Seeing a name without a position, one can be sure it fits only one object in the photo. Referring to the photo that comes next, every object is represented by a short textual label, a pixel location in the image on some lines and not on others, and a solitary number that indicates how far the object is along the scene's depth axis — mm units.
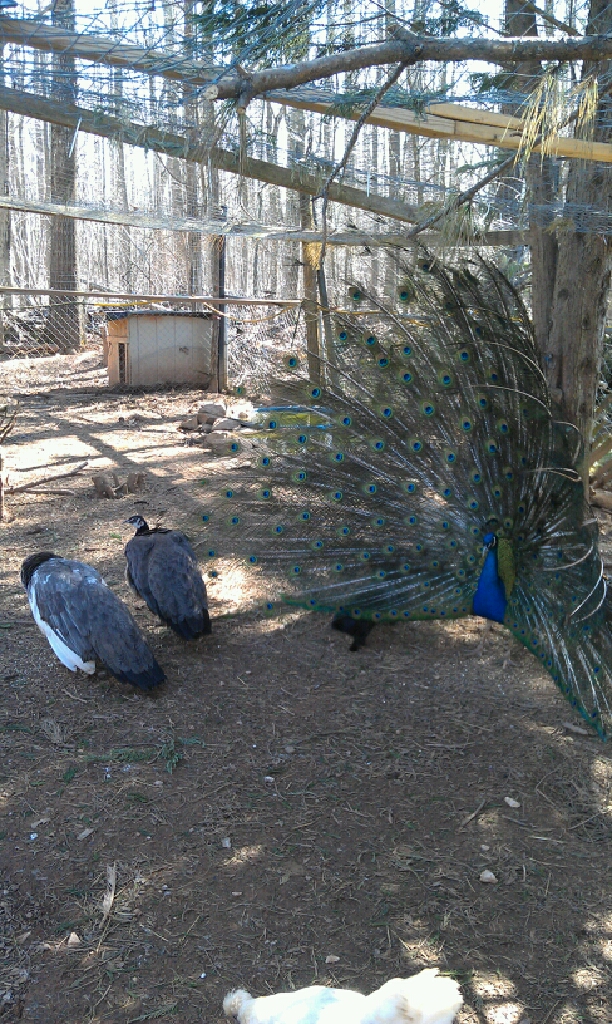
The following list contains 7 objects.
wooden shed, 12867
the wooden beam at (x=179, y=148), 4531
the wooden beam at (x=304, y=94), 3297
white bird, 2004
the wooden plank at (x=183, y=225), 6844
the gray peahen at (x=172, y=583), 4762
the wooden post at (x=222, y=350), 12180
